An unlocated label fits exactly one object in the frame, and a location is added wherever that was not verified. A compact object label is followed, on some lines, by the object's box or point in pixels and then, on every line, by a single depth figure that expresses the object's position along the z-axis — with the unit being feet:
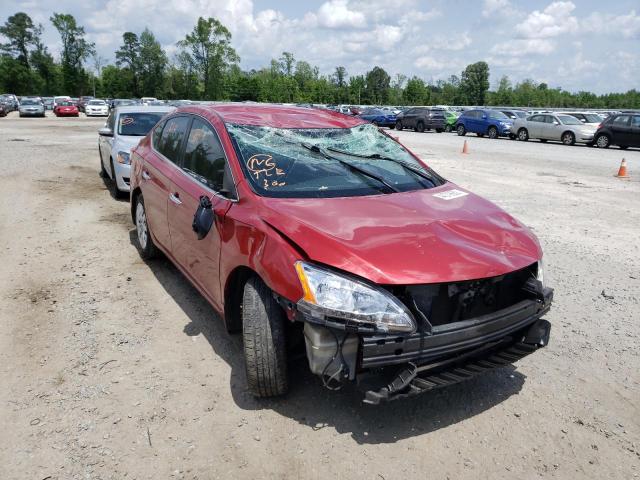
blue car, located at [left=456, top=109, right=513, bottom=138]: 93.61
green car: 113.29
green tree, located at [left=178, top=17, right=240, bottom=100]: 301.02
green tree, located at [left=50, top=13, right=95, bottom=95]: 306.76
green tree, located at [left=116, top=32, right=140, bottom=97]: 307.99
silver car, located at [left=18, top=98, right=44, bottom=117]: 144.87
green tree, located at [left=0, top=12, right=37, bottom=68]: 305.73
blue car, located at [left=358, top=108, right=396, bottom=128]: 129.18
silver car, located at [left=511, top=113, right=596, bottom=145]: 79.20
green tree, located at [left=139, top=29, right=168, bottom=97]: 309.22
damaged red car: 8.70
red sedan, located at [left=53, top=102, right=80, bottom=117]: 149.69
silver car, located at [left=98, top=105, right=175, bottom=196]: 28.58
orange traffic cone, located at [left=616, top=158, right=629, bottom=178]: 43.21
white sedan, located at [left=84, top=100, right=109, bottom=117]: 148.97
